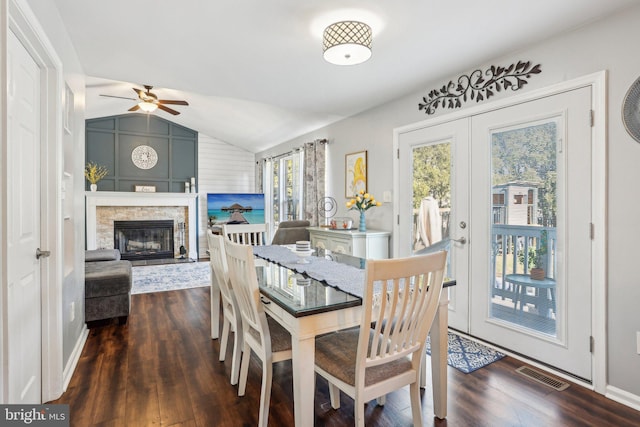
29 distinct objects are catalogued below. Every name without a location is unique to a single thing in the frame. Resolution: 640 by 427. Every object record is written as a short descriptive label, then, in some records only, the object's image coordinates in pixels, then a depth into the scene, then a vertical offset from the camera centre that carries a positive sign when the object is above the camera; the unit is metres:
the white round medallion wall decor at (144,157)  7.12 +1.22
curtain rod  5.09 +1.14
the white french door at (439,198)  2.98 +0.14
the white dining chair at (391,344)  1.35 -0.62
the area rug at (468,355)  2.41 -1.13
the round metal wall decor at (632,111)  1.91 +0.59
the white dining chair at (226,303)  2.17 -0.63
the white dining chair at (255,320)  1.65 -0.59
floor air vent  2.14 -1.14
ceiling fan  4.70 +1.62
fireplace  7.00 -0.59
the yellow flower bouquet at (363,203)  3.91 +0.10
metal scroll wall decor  2.51 +1.08
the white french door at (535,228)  2.20 -0.13
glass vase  3.95 -0.14
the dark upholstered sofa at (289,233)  4.69 -0.32
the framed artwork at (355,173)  4.30 +0.53
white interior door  1.51 -0.07
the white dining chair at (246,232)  3.41 -0.22
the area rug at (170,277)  4.80 -1.08
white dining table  1.48 -0.54
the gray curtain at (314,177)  5.12 +0.57
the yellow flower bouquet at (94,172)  6.52 +0.82
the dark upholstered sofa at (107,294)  3.12 -0.79
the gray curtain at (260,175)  7.72 +0.88
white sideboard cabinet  3.75 -0.36
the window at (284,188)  6.23 +0.50
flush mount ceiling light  2.09 +1.11
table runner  1.81 -0.38
